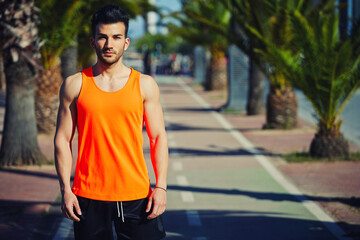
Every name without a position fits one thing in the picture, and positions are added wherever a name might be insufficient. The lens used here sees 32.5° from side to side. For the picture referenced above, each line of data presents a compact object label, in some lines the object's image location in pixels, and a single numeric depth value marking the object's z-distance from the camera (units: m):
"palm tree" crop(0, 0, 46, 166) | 10.38
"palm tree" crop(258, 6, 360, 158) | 10.80
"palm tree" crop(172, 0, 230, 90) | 32.44
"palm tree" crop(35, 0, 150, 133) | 13.01
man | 3.27
